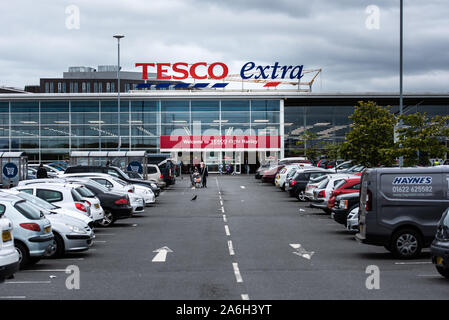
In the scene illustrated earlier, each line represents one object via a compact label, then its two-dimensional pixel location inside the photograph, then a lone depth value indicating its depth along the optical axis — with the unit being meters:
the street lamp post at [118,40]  50.94
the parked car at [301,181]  36.91
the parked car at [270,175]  53.69
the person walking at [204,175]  50.91
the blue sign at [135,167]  44.18
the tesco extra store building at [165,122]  73.88
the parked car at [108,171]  35.41
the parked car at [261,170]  59.90
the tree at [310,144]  66.94
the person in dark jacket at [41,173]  37.09
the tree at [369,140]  33.91
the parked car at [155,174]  47.22
